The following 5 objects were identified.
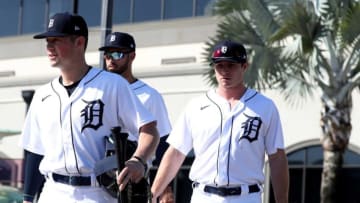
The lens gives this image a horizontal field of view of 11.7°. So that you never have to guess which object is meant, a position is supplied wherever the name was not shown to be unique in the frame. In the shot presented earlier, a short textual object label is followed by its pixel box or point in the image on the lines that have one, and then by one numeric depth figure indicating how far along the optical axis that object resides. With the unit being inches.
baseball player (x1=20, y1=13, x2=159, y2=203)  403.8
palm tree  1417.8
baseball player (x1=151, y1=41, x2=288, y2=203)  504.8
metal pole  1045.1
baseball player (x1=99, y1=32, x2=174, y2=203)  573.2
